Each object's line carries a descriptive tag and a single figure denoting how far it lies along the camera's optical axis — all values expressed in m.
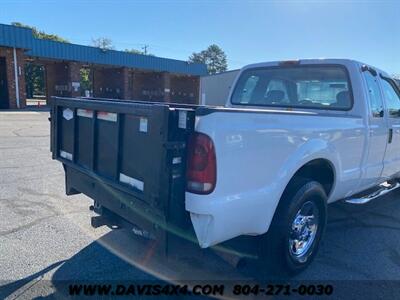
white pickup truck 2.47
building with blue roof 23.66
